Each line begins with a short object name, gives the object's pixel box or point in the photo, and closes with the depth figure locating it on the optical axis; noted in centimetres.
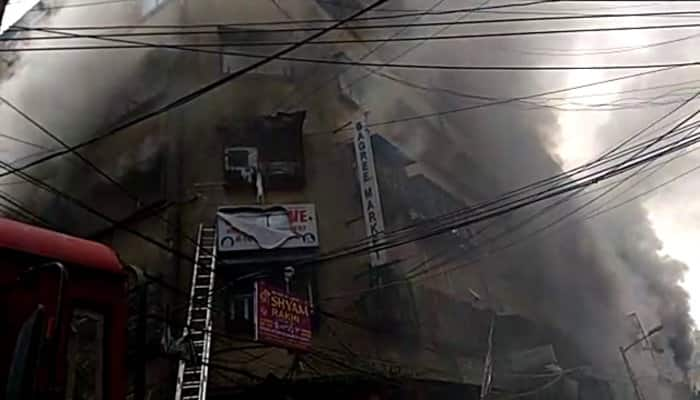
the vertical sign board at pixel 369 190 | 1395
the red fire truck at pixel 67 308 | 280
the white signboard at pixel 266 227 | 1337
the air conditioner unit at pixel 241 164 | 1464
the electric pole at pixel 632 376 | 2192
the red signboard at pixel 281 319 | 1099
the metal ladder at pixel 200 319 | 1024
